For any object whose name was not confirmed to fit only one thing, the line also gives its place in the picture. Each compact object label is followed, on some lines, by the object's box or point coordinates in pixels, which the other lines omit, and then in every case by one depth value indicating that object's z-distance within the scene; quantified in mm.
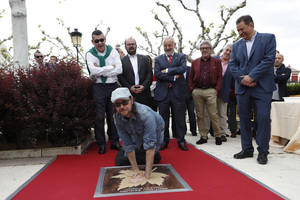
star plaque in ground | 2461
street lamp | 12624
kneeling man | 2566
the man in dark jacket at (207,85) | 4668
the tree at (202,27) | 13484
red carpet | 2361
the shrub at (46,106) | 3803
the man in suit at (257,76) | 3441
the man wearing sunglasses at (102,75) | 4184
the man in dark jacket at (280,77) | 5605
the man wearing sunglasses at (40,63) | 4119
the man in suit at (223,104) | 5258
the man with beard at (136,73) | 4426
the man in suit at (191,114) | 5891
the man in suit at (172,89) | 4293
